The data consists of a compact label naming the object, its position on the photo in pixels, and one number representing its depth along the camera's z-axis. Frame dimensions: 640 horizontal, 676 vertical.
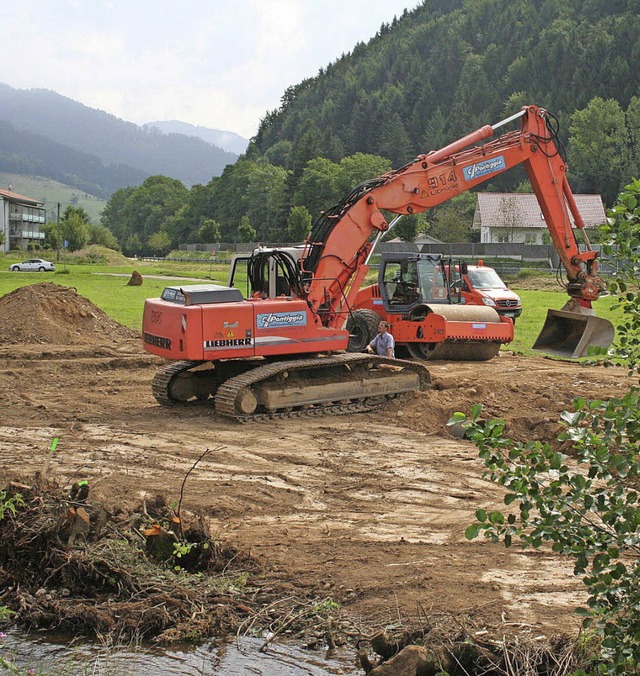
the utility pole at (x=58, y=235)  88.13
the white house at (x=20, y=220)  131.38
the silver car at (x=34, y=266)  69.81
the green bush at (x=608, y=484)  3.96
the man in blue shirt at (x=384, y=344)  16.25
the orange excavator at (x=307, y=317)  13.47
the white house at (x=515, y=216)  87.56
